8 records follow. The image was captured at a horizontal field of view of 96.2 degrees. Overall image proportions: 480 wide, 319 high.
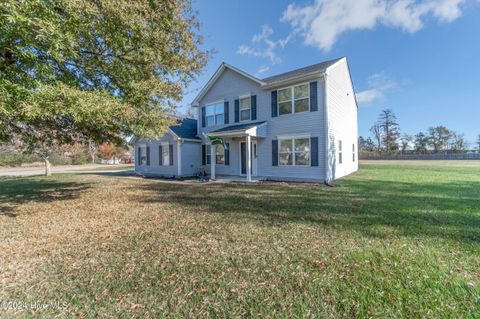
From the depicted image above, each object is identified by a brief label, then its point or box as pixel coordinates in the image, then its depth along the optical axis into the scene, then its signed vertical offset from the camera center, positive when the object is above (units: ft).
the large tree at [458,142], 162.20 +10.66
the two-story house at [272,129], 37.99 +6.09
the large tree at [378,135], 173.47 +18.52
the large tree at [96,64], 14.03 +8.37
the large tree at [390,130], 167.32 +20.99
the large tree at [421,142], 169.17 +11.69
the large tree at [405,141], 171.94 +12.73
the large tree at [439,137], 164.04 +14.61
